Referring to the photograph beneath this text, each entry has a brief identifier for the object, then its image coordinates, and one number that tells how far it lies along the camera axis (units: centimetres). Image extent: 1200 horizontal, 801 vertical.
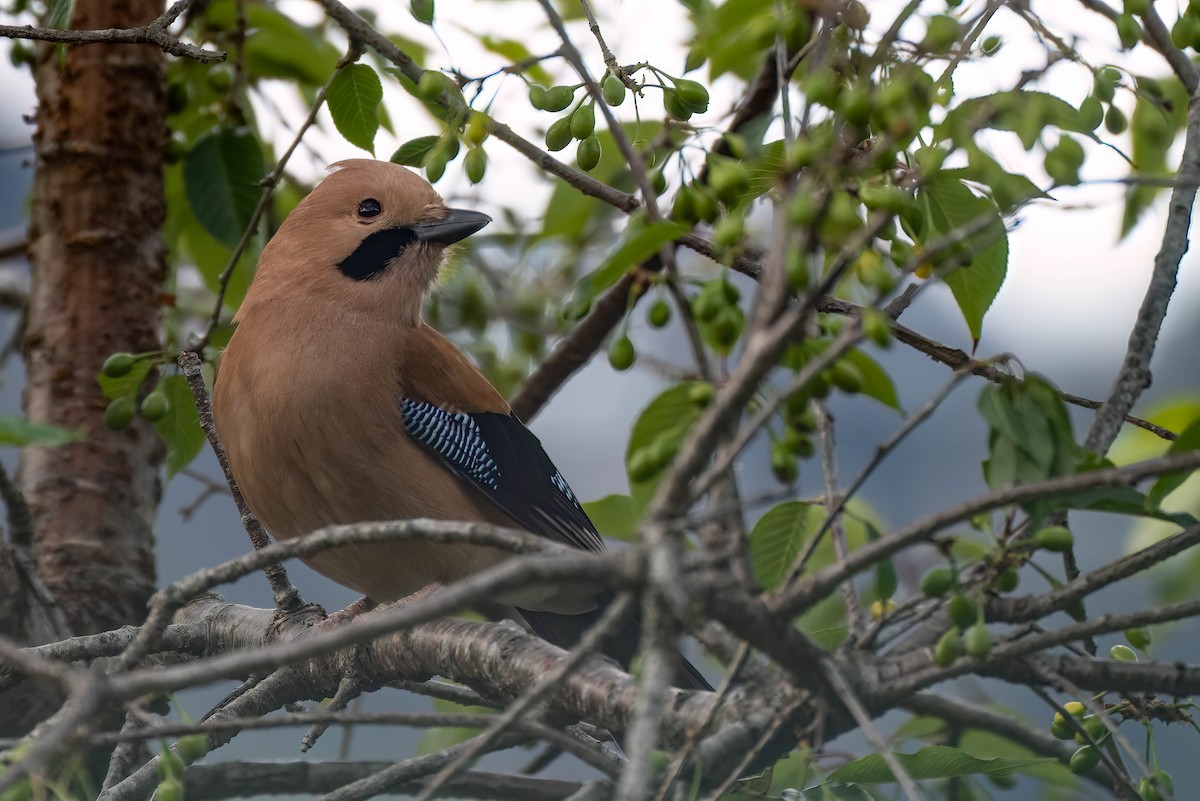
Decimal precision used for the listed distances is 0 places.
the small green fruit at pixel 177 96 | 932
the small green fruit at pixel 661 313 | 454
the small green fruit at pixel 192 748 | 512
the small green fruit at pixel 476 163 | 557
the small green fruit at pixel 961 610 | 422
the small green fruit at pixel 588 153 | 548
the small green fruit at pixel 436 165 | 530
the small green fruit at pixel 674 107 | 533
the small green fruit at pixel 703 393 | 395
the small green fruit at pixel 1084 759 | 491
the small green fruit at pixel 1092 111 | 516
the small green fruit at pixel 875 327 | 327
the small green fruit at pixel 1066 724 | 511
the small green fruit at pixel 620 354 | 468
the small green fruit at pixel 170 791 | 469
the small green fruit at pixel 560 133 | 534
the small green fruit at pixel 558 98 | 525
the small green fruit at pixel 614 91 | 514
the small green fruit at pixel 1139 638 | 532
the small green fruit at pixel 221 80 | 882
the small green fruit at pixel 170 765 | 472
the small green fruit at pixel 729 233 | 380
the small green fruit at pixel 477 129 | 540
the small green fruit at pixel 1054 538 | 431
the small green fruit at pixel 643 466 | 384
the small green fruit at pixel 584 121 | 526
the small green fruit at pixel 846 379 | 411
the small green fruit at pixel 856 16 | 446
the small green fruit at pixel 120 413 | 685
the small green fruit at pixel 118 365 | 658
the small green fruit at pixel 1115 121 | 542
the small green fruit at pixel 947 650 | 415
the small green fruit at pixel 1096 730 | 500
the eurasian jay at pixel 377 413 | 757
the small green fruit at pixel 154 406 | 689
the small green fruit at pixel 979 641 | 412
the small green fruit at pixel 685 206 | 442
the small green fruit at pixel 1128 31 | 536
